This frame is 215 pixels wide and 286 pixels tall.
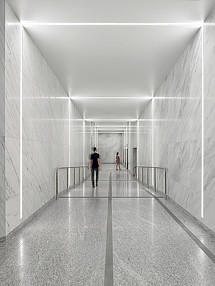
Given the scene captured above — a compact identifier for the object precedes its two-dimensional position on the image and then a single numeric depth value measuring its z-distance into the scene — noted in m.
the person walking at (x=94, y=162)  14.68
